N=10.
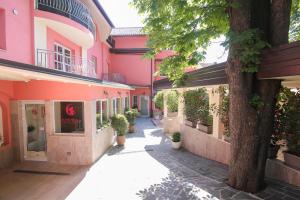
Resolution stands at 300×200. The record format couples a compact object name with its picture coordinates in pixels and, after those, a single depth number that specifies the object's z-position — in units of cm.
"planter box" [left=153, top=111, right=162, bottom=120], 2258
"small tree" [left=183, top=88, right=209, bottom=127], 898
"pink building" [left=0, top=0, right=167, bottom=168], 796
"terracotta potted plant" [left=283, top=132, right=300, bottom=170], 493
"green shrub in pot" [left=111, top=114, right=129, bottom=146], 1133
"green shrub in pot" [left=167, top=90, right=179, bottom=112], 1389
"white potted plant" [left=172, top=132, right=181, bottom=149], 1050
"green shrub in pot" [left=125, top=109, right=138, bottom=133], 1477
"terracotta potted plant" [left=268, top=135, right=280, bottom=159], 564
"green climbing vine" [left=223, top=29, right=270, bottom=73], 435
